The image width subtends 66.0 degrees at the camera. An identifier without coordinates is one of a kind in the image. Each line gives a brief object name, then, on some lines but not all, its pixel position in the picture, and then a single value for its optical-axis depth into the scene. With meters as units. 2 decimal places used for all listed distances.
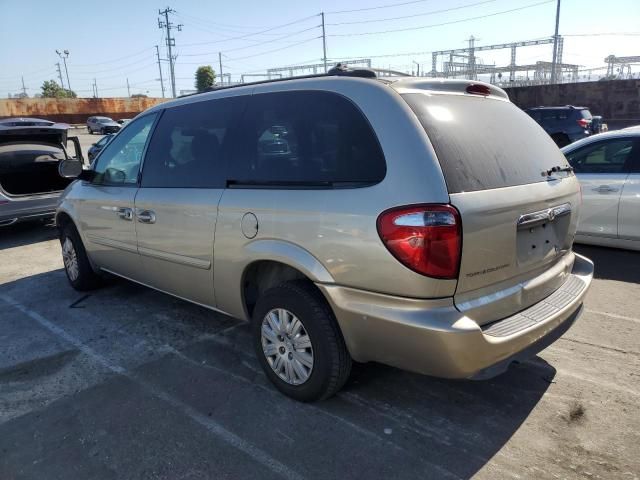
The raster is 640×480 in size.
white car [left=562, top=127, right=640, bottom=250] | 5.43
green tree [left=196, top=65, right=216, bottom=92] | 63.16
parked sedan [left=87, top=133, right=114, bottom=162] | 13.78
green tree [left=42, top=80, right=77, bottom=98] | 77.31
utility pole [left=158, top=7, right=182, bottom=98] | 71.67
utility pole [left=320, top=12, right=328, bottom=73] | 61.69
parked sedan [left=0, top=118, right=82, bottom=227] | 7.62
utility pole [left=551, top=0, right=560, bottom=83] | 36.22
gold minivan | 2.39
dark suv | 16.47
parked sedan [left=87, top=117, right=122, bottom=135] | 38.44
